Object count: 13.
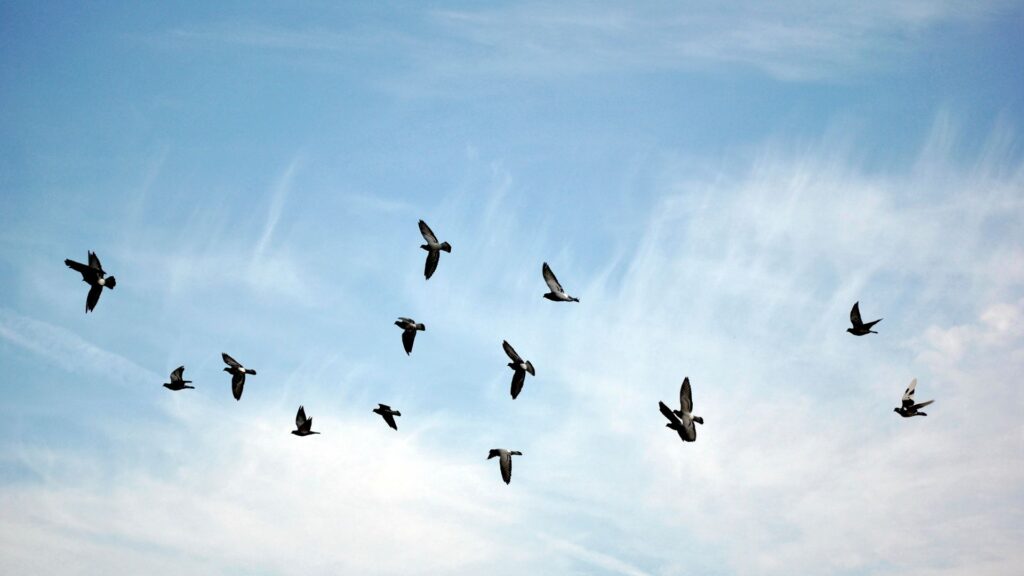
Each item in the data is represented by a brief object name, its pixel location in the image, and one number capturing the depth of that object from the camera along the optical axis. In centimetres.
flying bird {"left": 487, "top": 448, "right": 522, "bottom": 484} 5031
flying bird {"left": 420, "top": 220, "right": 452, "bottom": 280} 5006
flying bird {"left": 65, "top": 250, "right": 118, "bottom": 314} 4562
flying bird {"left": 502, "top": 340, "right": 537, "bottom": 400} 4897
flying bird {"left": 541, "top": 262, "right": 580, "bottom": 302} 5133
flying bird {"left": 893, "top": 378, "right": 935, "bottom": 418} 5228
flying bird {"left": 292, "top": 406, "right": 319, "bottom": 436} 5362
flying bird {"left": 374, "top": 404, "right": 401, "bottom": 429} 5288
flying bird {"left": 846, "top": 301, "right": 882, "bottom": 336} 5194
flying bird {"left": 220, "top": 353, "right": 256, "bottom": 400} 5144
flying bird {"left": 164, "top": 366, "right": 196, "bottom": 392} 5131
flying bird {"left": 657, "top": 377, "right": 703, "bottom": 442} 4384
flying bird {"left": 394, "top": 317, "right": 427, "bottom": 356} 5019
